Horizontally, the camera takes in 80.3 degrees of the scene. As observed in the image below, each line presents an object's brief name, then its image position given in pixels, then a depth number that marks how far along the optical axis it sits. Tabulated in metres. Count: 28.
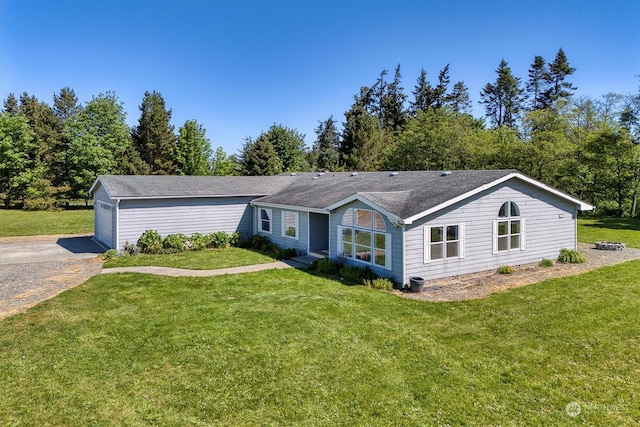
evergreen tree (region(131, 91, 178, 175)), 43.56
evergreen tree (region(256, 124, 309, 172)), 49.38
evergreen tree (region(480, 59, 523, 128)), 48.56
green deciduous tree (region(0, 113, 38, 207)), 37.12
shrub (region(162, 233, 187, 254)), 16.89
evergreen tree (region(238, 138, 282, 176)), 43.09
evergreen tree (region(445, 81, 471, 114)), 50.58
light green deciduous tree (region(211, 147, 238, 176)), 47.21
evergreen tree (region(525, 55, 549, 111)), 47.59
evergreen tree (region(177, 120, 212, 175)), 44.84
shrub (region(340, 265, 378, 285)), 11.71
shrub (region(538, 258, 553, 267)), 13.66
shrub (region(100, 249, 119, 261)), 15.51
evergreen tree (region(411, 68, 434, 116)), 50.50
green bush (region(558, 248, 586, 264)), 14.26
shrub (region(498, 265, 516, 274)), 12.59
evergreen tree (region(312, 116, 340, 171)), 54.34
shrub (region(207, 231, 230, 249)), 18.20
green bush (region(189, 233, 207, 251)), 17.72
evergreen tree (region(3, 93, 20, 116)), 50.06
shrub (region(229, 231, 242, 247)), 18.83
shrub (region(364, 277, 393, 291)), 10.98
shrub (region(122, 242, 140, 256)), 16.27
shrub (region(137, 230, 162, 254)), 16.59
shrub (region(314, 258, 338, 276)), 12.96
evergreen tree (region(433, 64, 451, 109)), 50.09
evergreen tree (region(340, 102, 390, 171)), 40.75
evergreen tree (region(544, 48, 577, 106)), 46.69
